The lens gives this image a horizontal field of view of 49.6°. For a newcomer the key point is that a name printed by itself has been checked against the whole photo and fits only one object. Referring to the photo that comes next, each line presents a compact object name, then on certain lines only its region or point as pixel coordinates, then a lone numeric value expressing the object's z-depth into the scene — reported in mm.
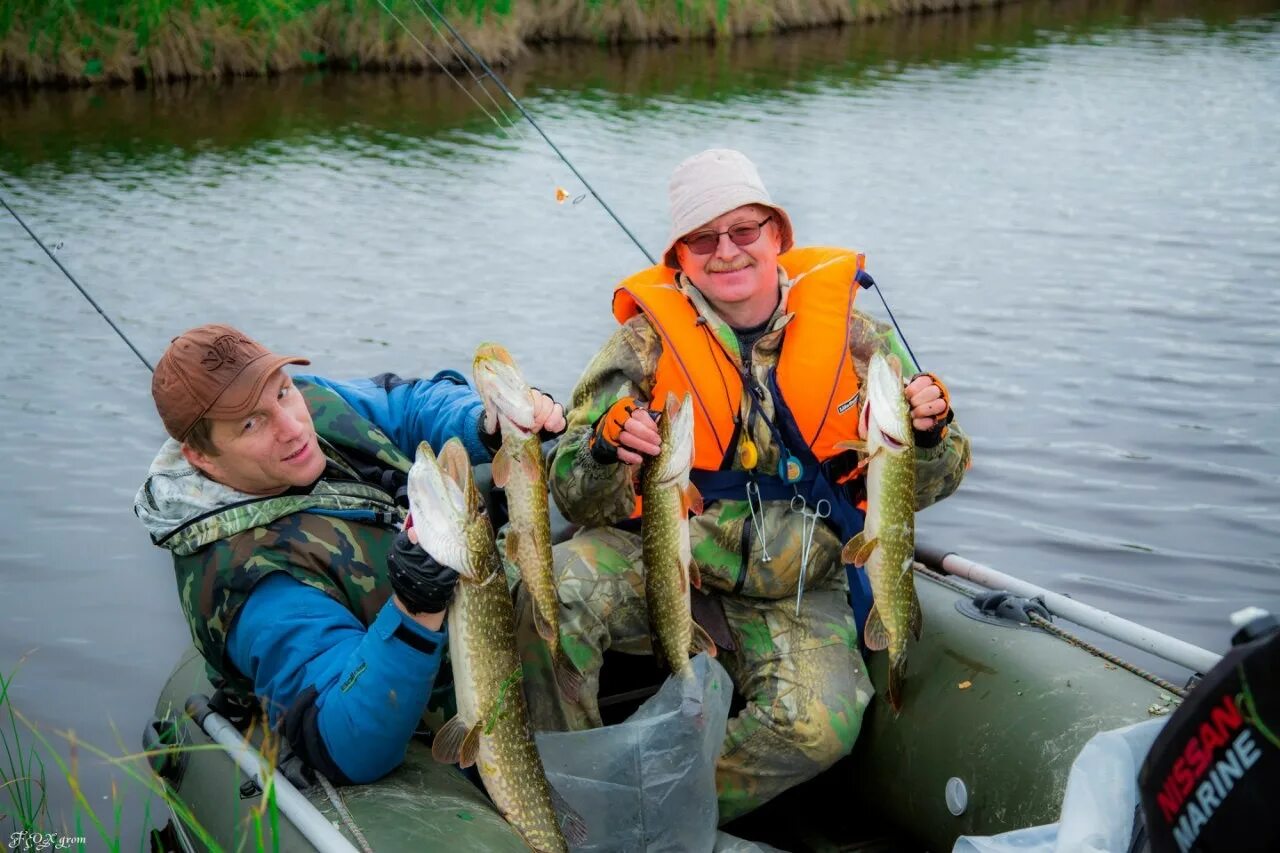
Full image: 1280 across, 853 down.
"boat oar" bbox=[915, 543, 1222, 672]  3217
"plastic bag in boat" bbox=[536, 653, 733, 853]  3375
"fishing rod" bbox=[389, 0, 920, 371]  3882
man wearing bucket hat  3623
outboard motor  1681
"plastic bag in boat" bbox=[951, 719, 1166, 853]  2242
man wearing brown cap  2939
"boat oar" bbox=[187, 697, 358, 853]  2844
